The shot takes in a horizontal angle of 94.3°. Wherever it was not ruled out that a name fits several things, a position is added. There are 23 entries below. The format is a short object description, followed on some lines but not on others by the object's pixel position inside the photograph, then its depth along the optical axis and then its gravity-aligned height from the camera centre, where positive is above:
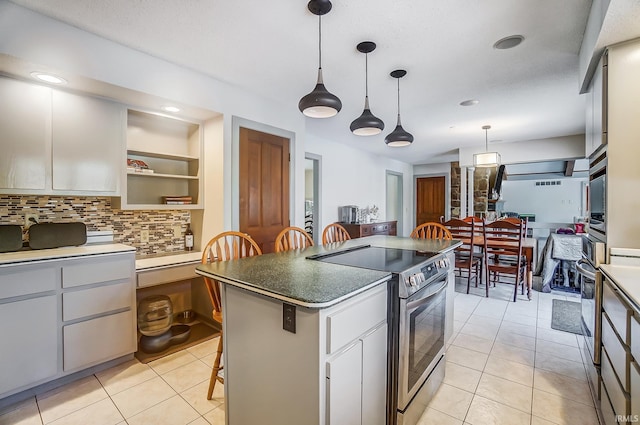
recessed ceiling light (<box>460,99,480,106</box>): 3.42 +1.28
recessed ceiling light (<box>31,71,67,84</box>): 2.06 +0.95
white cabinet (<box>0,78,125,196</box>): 2.05 +0.52
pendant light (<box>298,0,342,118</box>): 1.77 +0.70
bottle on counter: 3.24 -0.32
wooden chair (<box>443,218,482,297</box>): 4.14 -0.44
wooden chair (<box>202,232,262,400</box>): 1.89 -0.56
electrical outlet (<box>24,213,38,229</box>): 2.33 -0.07
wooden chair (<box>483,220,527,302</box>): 3.85 -0.45
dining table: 3.93 -0.47
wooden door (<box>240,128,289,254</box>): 3.10 +0.28
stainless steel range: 1.52 -0.63
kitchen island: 1.16 -0.57
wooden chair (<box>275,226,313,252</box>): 2.41 -0.26
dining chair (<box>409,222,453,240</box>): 3.36 -0.24
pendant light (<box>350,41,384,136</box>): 2.24 +0.68
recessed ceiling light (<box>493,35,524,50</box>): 2.16 +1.27
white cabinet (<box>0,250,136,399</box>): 1.88 -0.74
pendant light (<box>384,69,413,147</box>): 2.65 +0.68
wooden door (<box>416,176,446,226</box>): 7.82 +0.34
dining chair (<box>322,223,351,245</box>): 3.00 -0.26
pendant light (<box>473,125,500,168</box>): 4.62 +0.83
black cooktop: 1.66 -0.30
